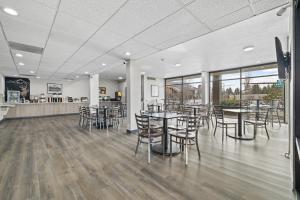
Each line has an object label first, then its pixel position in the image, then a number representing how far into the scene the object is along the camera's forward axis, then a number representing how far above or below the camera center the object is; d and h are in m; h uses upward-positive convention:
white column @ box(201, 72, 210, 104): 8.34 +0.80
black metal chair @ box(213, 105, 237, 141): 4.43 -0.42
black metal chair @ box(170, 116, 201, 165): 2.81 -0.60
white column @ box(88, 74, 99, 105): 8.24 +0.63
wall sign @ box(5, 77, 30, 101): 8.38 +0.89
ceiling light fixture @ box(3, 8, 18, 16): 2.14 +1.37
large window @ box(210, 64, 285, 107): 6.41 +0.65
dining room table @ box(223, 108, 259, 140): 4.26 -0.73
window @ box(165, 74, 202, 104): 9.38 +0.72
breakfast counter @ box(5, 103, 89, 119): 8.12 -0.60
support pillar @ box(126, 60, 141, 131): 4.93 +0.23
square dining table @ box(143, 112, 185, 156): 3.15 -1.00
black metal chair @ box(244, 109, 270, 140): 4.07 -0.67
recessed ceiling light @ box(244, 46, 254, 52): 4.19 +1.55
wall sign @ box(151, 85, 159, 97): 11.01 +0.69
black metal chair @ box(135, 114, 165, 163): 2.88 -0.64
